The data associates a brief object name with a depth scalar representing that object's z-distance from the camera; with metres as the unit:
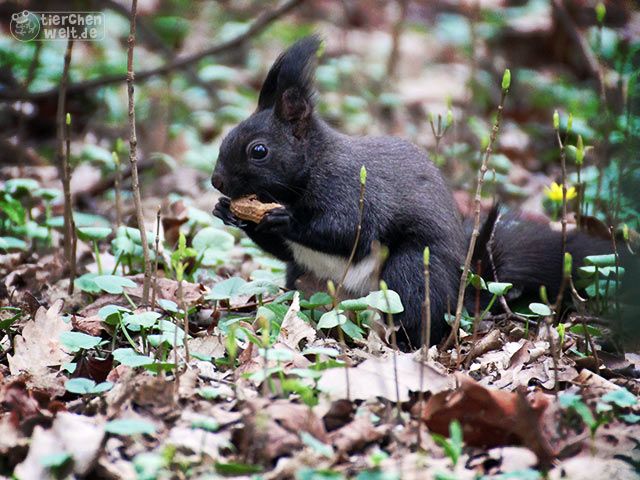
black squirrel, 7.95
